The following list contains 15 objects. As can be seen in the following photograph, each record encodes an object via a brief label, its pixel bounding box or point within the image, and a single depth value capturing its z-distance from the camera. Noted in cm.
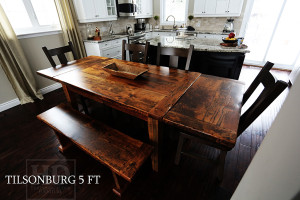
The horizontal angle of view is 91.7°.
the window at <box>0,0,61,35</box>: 241
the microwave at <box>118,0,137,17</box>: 386
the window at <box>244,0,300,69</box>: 353
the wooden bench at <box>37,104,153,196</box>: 102
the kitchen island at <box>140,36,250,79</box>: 211
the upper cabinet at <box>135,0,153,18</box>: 449
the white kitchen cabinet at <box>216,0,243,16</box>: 366
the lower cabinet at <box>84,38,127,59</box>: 328
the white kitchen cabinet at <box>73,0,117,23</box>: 306
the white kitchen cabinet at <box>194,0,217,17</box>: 388
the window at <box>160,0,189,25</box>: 466
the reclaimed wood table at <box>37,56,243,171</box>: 101
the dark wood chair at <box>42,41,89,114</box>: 192
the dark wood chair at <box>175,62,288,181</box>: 86
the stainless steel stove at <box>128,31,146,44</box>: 403
